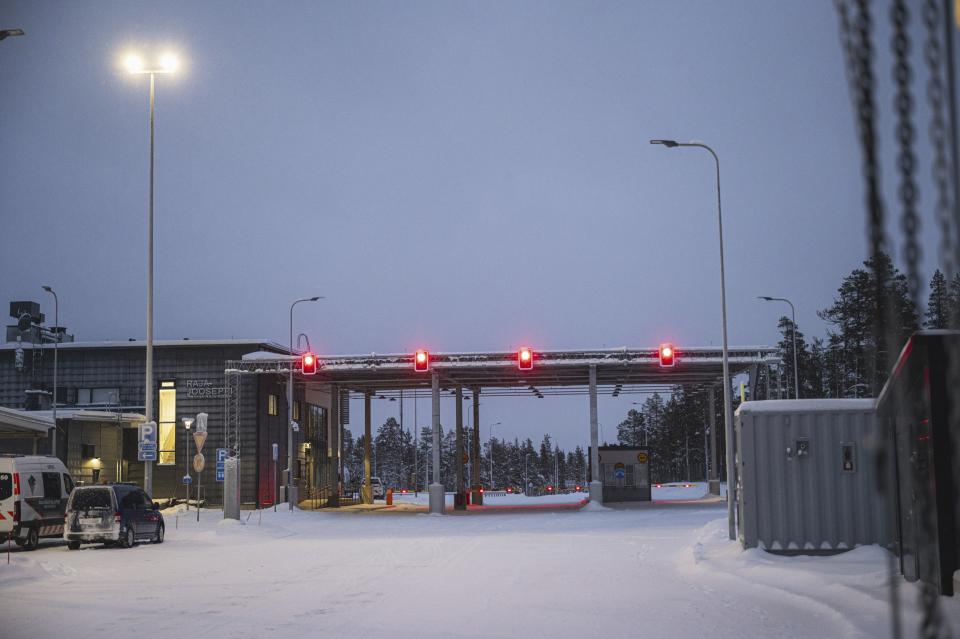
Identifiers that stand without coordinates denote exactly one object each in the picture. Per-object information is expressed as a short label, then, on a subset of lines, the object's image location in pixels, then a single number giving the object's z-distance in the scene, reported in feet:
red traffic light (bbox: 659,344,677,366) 156.04
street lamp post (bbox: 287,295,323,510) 165.63
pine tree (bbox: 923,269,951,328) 240.73
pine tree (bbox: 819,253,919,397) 236.55
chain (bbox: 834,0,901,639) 12.26
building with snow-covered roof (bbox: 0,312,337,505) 188.03
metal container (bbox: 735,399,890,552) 61.62
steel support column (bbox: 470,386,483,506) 209.97
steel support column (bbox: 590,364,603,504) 165.89
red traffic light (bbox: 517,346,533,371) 158.92
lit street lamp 103.45
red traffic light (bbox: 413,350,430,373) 162.81
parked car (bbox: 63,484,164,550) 87.10
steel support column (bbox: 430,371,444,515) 164.47
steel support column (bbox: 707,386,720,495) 194.08
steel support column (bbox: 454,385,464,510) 196.44
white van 87.30
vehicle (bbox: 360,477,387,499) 263.23
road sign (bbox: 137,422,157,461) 99.76
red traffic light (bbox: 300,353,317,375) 163.32
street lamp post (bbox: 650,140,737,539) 74.43
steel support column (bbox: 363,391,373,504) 212.84
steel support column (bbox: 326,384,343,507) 196.54
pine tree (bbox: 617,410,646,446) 551.59
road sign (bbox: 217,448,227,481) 149.03
